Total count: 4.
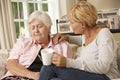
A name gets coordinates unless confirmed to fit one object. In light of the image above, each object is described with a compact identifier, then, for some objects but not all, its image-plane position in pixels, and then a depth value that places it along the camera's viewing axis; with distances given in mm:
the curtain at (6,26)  2727
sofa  2180
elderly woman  2102
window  3432
